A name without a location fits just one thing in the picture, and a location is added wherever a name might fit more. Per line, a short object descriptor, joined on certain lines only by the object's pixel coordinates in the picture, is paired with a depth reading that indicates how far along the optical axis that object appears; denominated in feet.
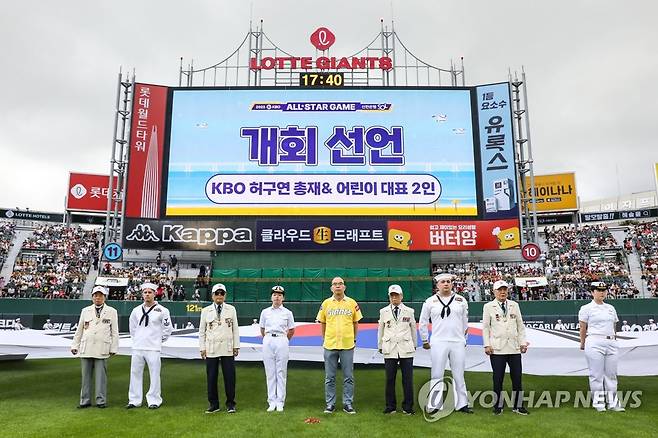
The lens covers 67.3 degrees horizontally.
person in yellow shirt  22.53
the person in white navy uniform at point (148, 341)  23.45
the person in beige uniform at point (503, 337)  22.94
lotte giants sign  86.58
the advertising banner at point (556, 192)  128.77
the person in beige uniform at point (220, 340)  23.22
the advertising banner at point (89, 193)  127.44
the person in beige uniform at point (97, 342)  23.53
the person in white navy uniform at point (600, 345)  23.31
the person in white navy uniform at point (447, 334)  22.21
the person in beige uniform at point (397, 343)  21.99
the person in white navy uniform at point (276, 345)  22.98
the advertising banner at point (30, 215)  138.21
